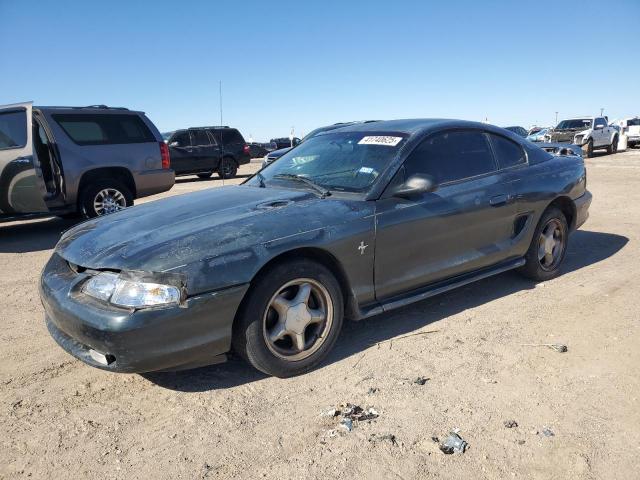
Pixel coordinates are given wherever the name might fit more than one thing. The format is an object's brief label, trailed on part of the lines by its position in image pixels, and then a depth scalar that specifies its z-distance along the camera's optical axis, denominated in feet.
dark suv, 54.70
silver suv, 22.76
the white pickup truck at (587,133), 75.92
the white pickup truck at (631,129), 95.50
